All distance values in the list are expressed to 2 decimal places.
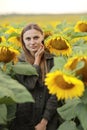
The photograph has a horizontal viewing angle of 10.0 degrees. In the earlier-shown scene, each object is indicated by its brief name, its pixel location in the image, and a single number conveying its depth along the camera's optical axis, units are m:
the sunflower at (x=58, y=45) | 3.63
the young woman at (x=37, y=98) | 3.72
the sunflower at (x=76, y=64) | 2.46
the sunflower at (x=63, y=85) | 2.39
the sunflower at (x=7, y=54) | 3.09
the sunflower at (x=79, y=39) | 4.28
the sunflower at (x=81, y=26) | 4.59
